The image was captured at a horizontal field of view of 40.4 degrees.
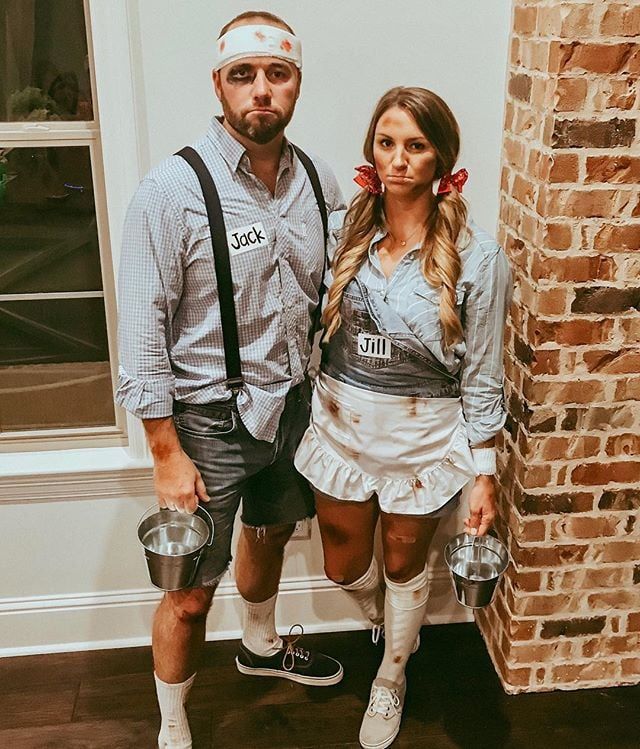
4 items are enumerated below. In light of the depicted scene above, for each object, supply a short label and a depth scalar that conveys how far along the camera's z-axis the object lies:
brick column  1.85
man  1.69
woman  1.76
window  2.10
